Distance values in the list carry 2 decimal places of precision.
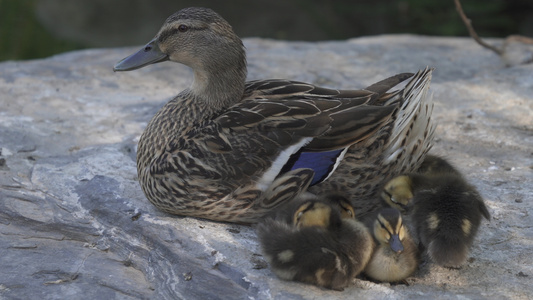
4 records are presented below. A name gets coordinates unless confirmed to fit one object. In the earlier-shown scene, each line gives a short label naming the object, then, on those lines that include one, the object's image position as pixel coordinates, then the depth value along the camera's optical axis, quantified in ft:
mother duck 24.98
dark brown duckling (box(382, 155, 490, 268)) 22.45
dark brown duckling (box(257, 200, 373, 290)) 21.40
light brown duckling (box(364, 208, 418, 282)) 21.91
